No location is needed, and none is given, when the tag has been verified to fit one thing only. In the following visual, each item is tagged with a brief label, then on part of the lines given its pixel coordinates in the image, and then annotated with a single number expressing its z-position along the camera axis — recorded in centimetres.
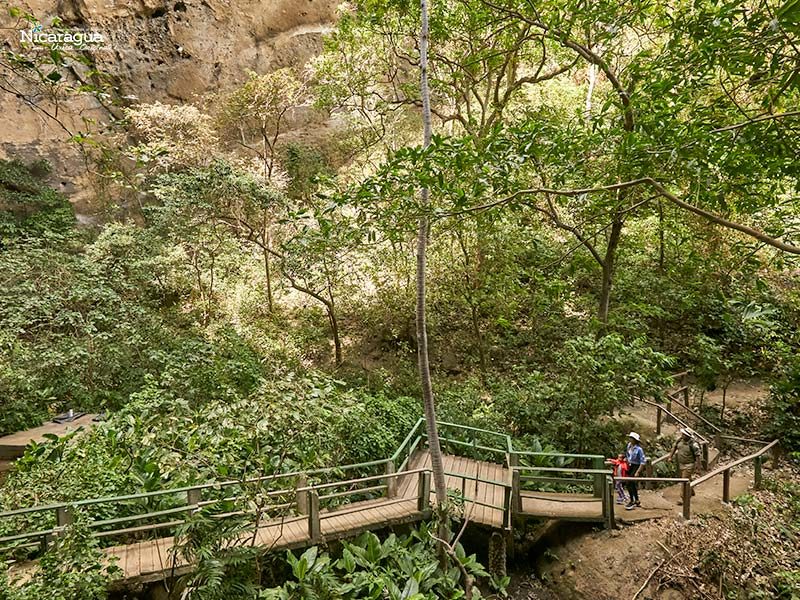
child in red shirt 720
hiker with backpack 778
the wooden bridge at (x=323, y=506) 528
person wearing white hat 709
